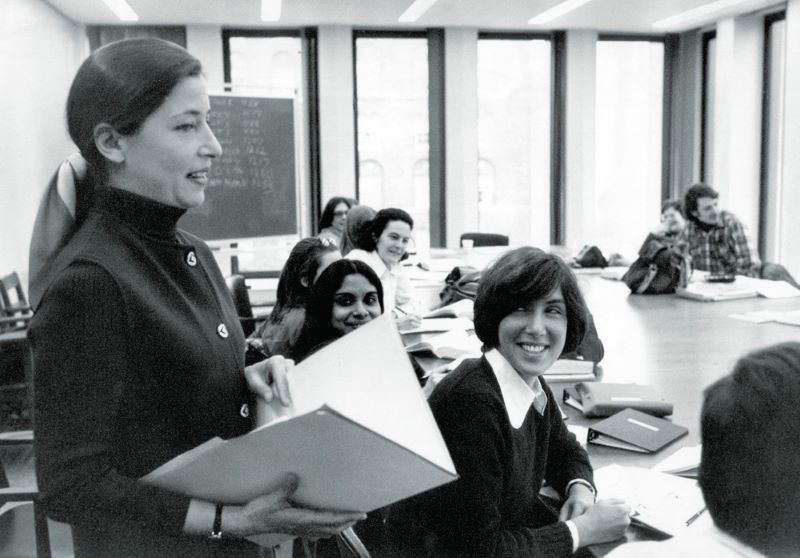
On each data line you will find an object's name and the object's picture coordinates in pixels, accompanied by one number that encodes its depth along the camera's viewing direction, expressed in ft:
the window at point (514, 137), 27.58
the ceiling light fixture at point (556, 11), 22.49
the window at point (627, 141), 28.35
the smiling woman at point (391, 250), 13.47
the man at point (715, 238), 17.87
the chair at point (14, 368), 14.67
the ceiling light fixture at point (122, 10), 21.33
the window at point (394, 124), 26.94
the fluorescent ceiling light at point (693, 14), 23.06
